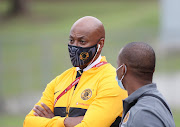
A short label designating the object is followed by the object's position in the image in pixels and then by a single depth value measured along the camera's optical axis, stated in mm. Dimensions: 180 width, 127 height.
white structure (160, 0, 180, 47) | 41748
